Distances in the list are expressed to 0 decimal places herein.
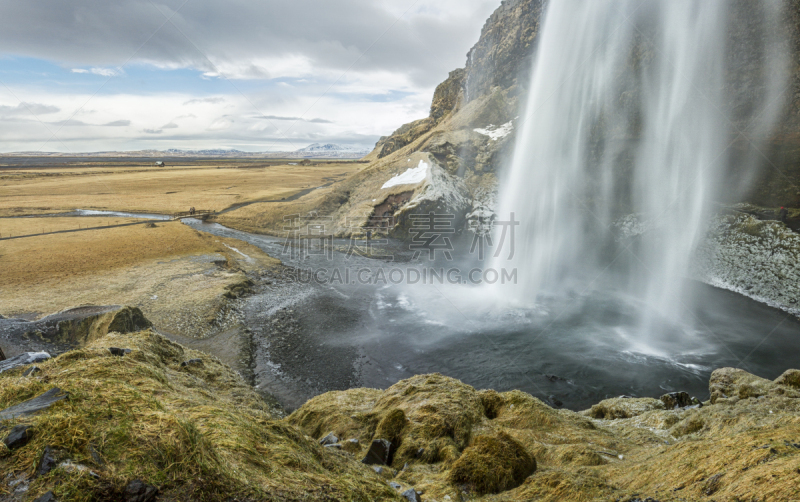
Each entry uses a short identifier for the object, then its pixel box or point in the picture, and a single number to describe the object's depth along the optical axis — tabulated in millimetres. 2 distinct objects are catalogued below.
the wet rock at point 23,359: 6371
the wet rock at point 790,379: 9008
